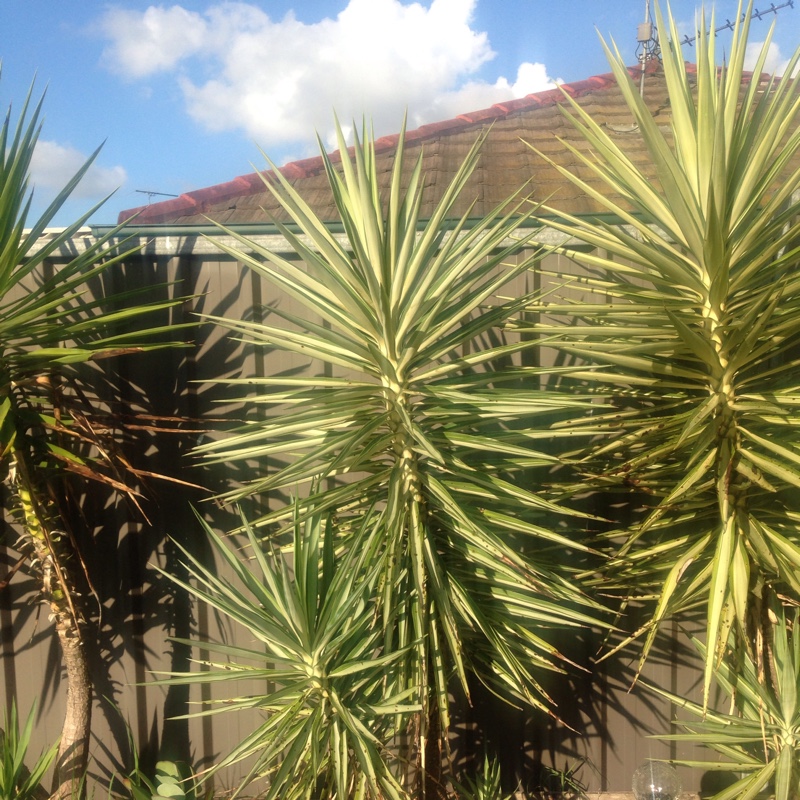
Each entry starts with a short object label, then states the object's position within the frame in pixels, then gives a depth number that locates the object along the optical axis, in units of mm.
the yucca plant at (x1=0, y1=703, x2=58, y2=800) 2223
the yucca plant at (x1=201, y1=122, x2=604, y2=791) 1857
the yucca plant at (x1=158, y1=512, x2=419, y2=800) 1754
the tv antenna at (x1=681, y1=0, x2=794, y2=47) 5840
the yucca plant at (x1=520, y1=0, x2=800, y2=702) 1767
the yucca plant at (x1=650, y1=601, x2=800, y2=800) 1853
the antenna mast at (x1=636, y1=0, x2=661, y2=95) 5984
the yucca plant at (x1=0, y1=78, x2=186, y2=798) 2109
